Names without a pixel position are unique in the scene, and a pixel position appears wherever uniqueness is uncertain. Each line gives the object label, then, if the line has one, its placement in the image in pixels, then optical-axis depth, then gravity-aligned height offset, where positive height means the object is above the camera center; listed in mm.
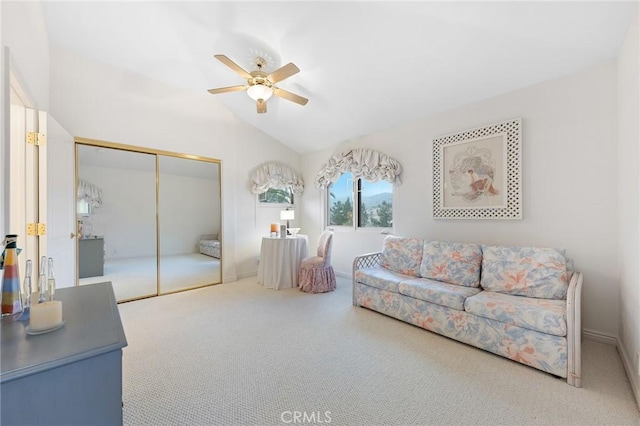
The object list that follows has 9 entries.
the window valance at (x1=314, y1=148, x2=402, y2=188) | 3959 +743
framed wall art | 2904 +460
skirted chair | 3984 -901
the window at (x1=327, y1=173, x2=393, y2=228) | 4254 +168
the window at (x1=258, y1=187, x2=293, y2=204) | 5172 +332
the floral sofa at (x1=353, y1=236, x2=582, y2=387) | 1925 -758
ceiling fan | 2567 +1369
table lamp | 4822 -36
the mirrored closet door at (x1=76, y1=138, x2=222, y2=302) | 3471 -79
